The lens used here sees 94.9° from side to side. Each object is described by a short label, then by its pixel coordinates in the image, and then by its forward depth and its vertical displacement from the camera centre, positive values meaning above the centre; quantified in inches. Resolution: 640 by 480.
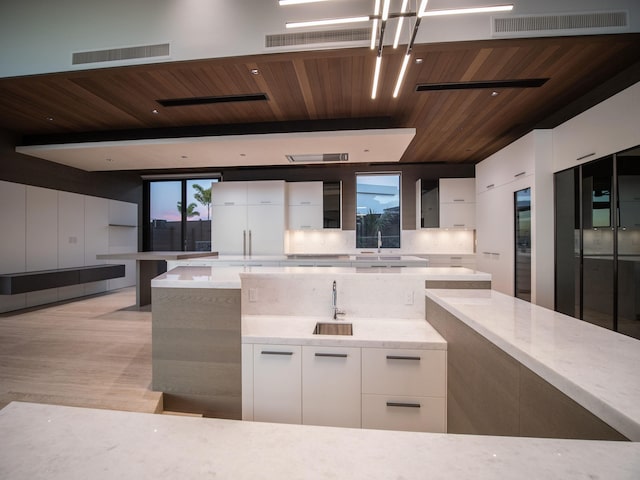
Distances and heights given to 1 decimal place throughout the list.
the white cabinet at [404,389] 63.2 -32.9
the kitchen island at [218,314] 71.3 -20.3
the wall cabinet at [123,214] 263.0 +24.3
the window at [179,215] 299.6 +25.3
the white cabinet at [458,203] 233.8 +28.3
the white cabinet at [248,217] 237.1 +17.6
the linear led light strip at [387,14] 59.2 +47.9
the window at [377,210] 258.1 +25.0
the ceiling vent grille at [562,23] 86.5 +64.2
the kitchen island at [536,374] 27.0 -15.1
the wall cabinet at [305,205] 243.6 +27.9
